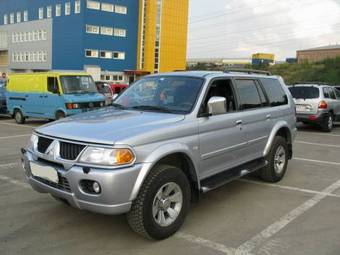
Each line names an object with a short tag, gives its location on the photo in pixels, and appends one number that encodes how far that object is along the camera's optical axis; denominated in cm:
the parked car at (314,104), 1491
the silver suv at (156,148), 410
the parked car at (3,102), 1875
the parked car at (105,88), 2220
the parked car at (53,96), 1473
